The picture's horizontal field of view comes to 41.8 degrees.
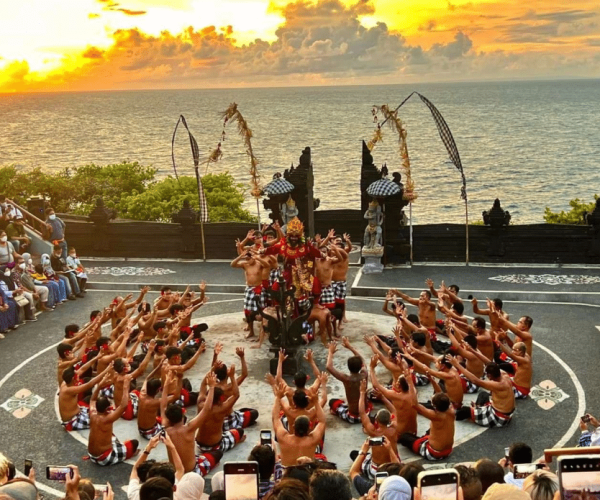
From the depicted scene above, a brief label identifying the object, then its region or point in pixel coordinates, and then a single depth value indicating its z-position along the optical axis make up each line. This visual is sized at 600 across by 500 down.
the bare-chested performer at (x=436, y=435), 11.25
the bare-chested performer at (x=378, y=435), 10.70
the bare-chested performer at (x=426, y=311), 16.38
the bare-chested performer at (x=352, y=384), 12.92
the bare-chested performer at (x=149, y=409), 12.27
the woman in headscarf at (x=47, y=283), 20.12
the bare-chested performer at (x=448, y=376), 12.70
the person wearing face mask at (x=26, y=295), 19.17
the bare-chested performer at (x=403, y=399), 11.70
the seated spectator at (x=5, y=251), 19.38
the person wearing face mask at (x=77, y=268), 21.36
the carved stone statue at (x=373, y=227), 22.47
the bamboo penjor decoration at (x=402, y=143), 22.22
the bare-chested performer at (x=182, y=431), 10.88
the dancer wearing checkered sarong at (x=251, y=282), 17.06
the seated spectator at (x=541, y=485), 6.69
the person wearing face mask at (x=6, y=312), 18.30
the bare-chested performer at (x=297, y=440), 10.49
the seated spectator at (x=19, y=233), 22.72
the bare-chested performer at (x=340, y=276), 17.33
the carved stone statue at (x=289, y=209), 22.56
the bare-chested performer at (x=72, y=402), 12.79
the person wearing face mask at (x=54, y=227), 22.81
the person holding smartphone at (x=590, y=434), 10.60
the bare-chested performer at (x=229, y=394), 12.12
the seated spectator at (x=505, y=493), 5.90
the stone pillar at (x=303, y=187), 23.34
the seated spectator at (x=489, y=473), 7.99
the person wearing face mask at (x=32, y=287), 19.72
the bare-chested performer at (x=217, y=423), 11.90
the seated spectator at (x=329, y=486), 6.87
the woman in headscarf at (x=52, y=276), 20.47
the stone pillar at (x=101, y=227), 25.17
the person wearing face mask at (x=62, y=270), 20.97
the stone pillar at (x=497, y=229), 22.89
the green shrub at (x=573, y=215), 30.11
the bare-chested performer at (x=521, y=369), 13.43
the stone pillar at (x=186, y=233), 24.70
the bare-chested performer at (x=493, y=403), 12.48
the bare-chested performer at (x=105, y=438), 11.62
